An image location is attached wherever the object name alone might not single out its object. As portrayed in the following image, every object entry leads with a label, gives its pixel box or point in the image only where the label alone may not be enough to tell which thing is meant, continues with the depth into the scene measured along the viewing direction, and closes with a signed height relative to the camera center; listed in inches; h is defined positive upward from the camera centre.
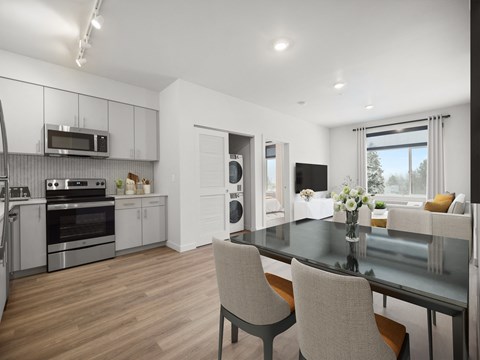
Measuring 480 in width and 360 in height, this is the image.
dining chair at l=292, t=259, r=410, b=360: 31.0 -19.5
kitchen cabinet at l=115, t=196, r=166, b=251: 136.8 -25.8
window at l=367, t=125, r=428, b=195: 229.8 +16.2
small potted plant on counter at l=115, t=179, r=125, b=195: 149.2 -4.9
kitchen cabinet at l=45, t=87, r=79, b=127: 123.1 +38.8
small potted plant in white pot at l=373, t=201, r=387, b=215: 180.4 -24.1
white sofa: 78.3 -16.1
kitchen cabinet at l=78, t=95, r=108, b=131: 133.1 +38.5
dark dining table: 33.8 -16.8
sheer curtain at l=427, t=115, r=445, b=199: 209.2 +16.7
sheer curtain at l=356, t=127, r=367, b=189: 260.4 +22.4
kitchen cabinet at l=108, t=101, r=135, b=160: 142.8 +30.4
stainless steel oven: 115.3 -22.2
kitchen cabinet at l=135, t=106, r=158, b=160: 152.9 +29.8
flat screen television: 233.1 +0.8
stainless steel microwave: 118.9 +20.5
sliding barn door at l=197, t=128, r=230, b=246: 157.3 -4.0
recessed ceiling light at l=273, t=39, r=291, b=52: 103.8 +59.9
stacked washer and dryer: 188.5 -10.8
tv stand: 224.1 -29.9
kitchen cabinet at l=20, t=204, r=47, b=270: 107.4 -26.3
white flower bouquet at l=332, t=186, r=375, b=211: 61.5 -5.9
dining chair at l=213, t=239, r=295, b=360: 45.1 -23.5
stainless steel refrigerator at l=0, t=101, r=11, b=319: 65.5 -24.5
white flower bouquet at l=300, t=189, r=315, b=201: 227.6 -15.7
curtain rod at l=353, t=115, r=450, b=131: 209.2 +54.5
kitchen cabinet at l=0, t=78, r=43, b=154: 112.2 +32.1
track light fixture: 83.4 +59.2
